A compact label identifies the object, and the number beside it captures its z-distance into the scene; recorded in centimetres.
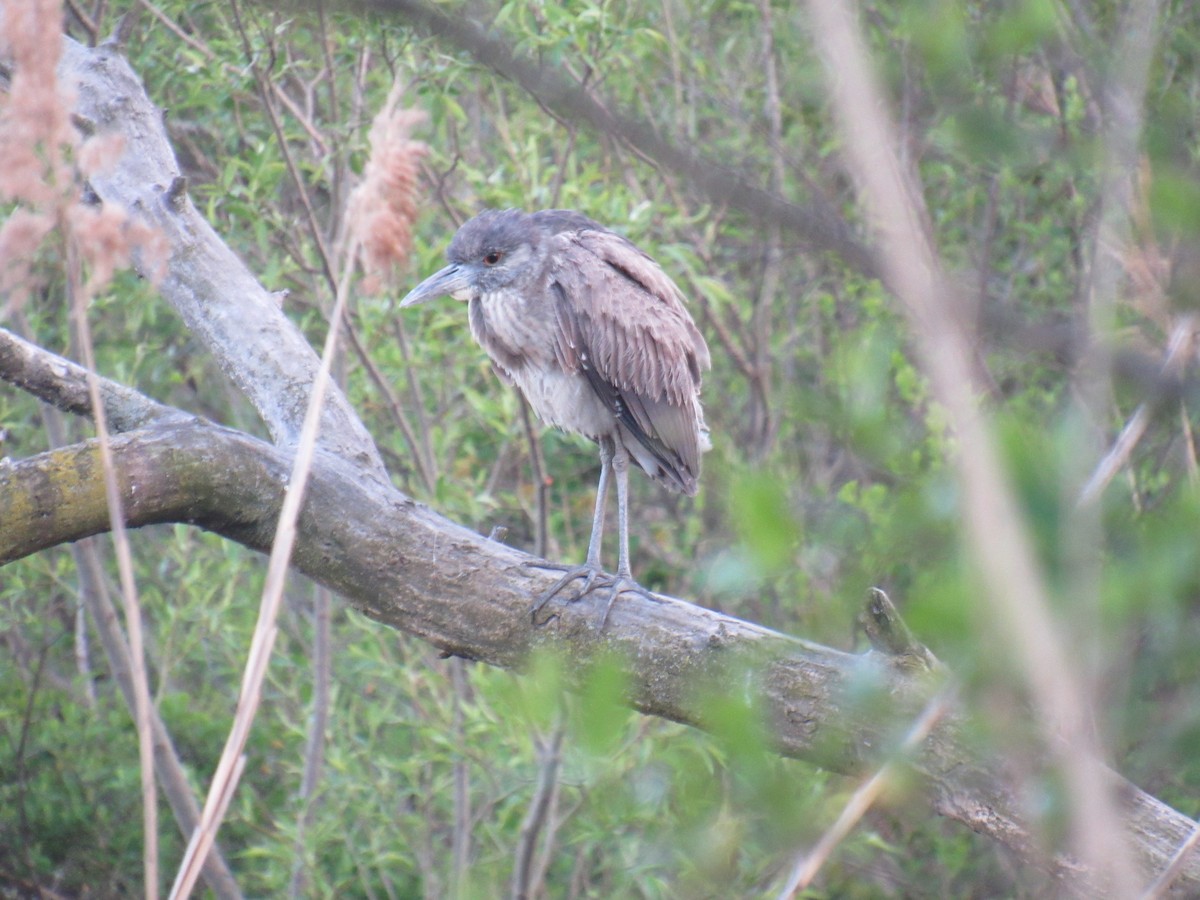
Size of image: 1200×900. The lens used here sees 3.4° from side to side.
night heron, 1938
